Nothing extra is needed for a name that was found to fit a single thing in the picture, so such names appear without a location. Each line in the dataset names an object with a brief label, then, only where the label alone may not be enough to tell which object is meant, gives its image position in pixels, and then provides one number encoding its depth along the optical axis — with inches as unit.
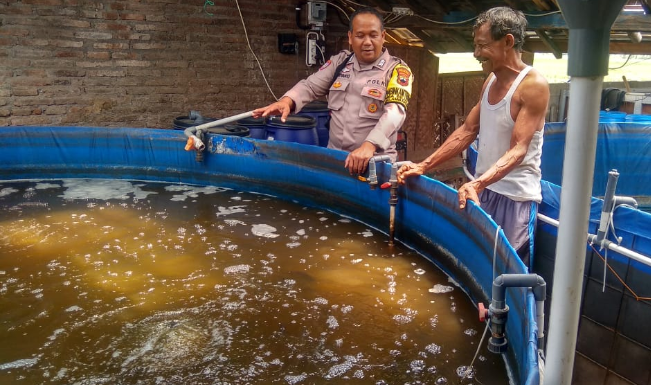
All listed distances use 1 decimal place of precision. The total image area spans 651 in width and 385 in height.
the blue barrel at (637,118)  230.1
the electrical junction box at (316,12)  290.7
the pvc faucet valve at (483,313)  85.0
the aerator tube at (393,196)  139.8
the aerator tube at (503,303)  71.2
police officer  153.9
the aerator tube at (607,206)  107.2
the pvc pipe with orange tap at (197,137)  190.5
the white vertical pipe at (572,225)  43.8
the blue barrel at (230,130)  215.2
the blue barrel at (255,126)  231.6
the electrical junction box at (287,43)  297.6
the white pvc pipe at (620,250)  106.8
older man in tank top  107.2
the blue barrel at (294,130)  223.9
